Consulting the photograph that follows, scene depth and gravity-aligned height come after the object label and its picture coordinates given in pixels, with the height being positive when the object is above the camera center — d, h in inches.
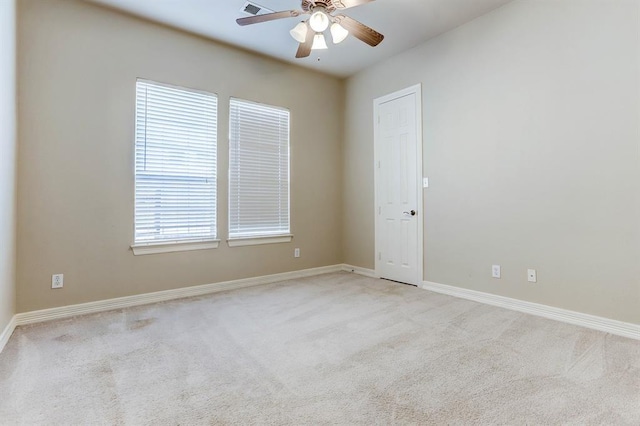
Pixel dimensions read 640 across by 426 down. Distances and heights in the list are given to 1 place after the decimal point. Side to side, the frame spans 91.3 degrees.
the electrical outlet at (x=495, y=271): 126.7 -21.9
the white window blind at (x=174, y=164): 131.6 +24.6
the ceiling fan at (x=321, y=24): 96.3 +64.0
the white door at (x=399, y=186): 155.5 +17.0
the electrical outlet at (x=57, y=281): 113.7 -22.0
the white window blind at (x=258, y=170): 156.6 +25.8
